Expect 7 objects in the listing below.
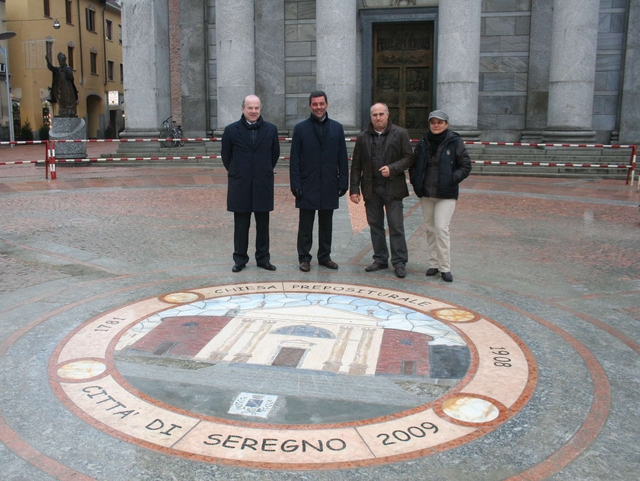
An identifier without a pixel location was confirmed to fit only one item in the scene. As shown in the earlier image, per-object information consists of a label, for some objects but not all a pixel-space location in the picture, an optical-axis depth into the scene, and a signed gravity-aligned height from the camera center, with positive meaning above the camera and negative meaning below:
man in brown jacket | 6.72 -0.47
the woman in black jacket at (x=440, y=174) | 6.40 -0.39
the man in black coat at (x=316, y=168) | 6.84 -0.37
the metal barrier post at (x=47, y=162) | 15.89 -0.77
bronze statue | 22.05 +1.38
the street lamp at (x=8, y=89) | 38.41 +2.43
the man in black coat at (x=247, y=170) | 6.75 -0.39
